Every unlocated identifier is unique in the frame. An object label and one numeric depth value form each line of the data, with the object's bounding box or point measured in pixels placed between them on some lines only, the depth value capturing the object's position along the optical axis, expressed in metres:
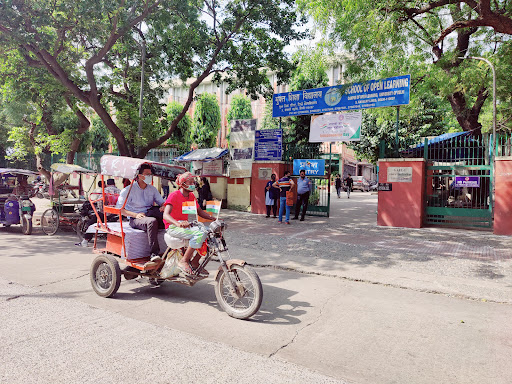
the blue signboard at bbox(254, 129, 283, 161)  14.96
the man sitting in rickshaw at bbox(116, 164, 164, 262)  5.23
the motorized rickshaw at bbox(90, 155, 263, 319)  4.39
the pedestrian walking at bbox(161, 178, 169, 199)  17.55
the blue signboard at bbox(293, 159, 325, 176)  13.82
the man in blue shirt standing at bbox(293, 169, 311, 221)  13.19
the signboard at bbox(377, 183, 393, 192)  12.27
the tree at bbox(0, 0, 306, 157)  11.34
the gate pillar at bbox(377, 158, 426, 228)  11.86
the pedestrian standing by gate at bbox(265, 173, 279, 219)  14.18
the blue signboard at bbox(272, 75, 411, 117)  12.18
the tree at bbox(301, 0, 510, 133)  9.23
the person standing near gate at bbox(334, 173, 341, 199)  25.99
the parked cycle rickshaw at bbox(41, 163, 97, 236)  10.37
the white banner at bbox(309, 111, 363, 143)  13.00
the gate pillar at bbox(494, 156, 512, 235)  10.41
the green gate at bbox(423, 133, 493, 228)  11.27
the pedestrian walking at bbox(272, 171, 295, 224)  12.86
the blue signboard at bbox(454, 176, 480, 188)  11.14
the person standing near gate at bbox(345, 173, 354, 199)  26.82
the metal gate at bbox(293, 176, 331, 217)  14.39
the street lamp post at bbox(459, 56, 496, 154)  10.75
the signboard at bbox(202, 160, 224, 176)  17.31
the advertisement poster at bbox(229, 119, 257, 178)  15.99
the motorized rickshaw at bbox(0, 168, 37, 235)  10.54
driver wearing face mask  4.64
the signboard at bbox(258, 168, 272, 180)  15.16
